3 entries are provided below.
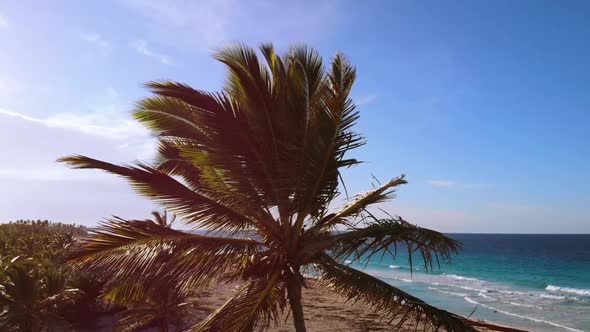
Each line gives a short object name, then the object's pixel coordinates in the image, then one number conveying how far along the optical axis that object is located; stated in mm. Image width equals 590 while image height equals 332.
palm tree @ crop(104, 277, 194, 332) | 9195
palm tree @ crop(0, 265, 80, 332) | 8984
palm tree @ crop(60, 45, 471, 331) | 5582
